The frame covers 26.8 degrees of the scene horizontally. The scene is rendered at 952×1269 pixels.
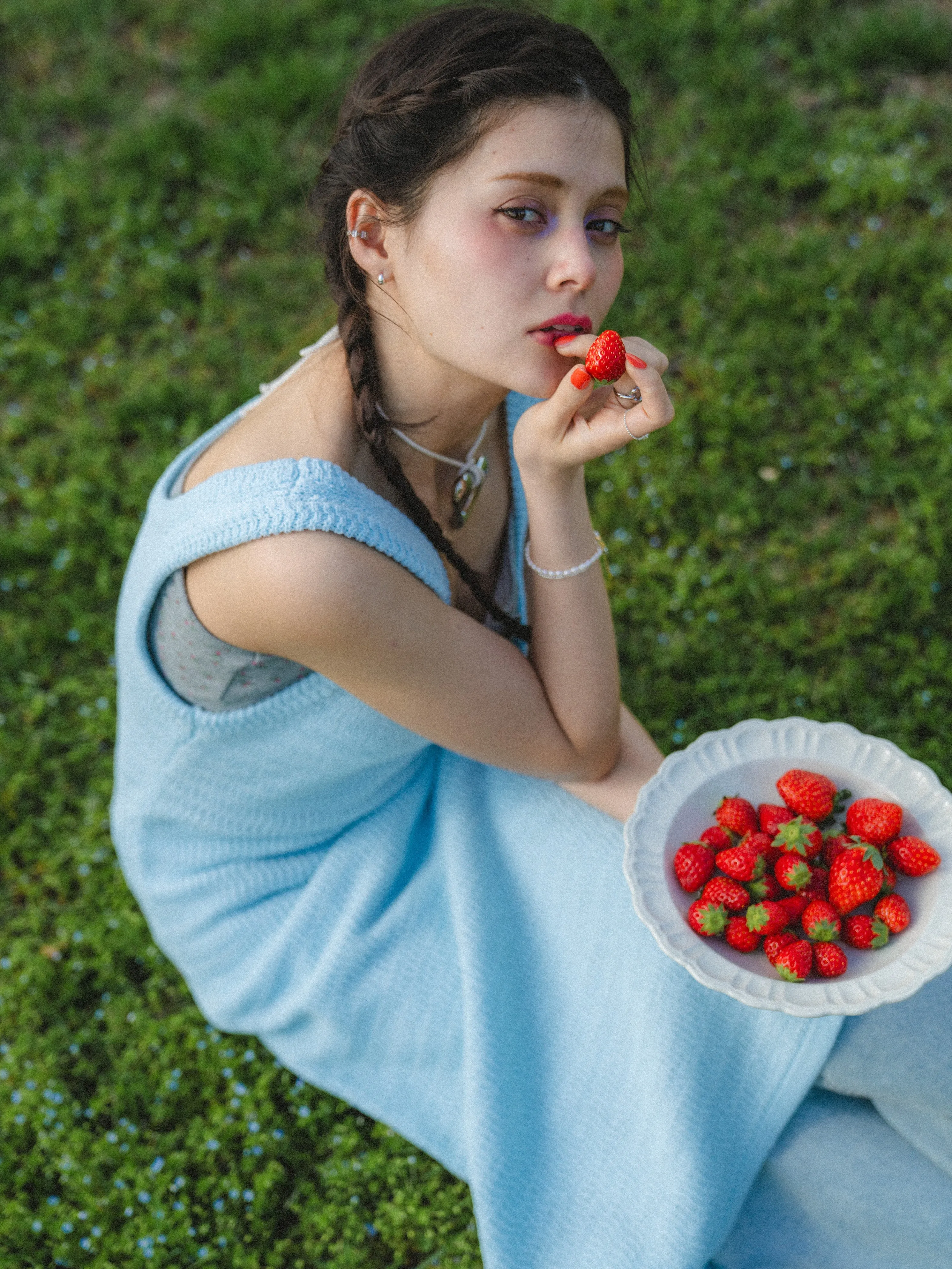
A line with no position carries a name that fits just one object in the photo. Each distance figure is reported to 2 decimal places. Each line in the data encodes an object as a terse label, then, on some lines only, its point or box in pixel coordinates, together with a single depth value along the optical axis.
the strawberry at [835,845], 1.31
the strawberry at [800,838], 1.31
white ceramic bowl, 1.25
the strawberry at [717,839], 1.33
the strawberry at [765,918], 1.28
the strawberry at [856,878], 1.28
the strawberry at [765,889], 1.30
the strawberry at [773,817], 1.33
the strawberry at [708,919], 1.28
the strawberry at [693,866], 1.31
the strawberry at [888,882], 1.29
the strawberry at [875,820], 1.31
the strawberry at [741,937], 1.28
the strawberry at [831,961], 1.26
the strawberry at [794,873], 1.30
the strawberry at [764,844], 1.32
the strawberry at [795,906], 1.30
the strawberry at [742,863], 1.30
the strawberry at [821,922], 1.28
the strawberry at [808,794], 1.33
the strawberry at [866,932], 1.27
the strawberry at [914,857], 1.29
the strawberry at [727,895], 1.29
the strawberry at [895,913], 1.27
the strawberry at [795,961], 1.26
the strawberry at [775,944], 1.28
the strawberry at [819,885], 1.31
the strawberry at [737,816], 1.34
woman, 1.26
